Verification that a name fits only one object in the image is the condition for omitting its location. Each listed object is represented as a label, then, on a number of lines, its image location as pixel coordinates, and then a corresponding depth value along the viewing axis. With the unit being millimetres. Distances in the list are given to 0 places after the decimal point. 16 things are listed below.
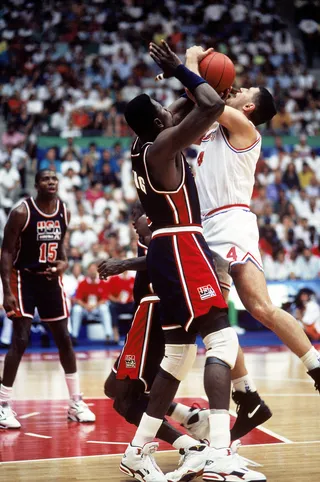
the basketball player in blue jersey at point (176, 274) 4238
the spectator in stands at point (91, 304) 12945
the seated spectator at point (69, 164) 16234
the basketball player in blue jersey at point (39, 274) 6645
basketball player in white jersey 4961
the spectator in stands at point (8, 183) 15773
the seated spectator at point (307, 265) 14758
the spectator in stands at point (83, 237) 14688
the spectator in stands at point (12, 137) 17469
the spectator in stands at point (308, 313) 13406
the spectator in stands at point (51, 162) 16078
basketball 4738
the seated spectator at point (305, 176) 17438
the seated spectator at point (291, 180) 17141
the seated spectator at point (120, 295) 13211
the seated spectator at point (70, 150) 16453
